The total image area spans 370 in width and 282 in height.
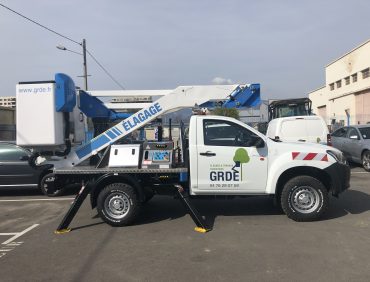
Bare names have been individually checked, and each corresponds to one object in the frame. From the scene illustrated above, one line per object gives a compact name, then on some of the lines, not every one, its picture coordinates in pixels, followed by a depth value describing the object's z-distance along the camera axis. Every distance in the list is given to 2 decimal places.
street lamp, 27.06
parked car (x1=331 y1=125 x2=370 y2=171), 13.79
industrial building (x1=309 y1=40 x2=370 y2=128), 35.97
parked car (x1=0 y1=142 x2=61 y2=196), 10.66
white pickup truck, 7.30
